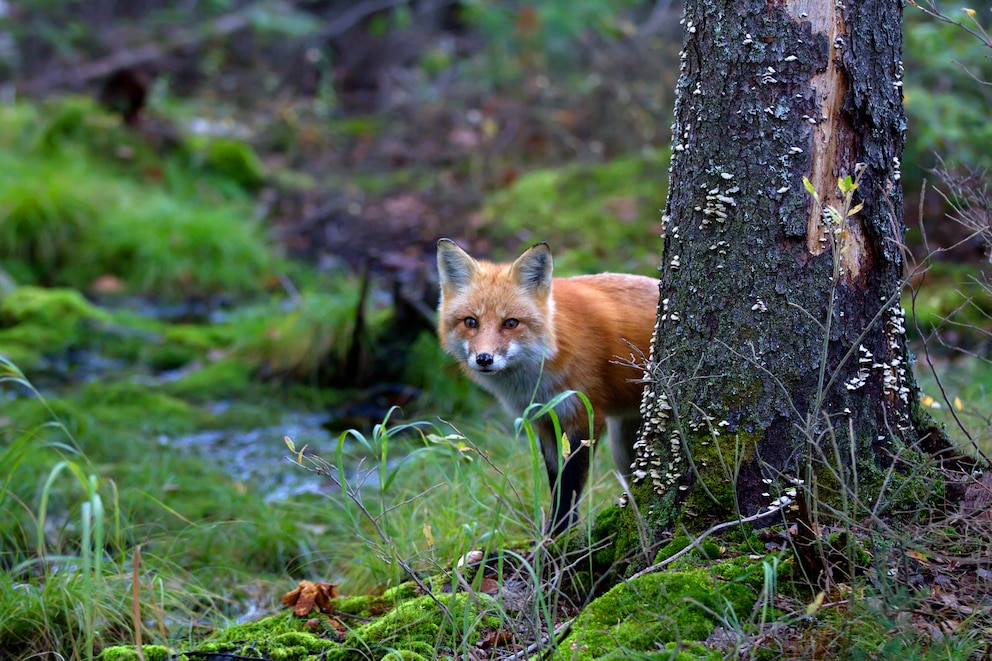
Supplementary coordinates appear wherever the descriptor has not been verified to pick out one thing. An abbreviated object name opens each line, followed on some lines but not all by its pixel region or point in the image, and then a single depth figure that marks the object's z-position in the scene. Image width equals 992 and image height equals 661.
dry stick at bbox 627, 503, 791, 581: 5.46
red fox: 8.24
